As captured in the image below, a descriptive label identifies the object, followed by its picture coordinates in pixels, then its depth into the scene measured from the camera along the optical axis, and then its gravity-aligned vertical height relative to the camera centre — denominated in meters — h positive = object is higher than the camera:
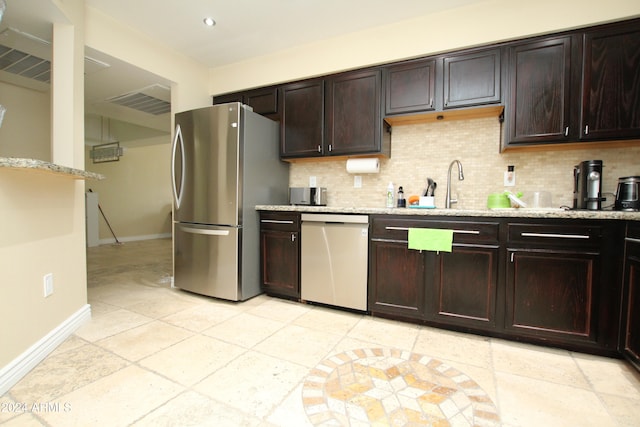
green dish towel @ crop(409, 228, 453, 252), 2.10 -0.25
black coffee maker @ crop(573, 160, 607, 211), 1.99 +0.17
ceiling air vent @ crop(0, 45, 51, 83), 2.75 +1.43
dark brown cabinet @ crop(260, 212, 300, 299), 2.70 -0.49
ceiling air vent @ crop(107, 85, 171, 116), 3.47 +1.38
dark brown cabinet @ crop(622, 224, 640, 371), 1.60 -0.53
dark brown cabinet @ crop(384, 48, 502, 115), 2.25 +1.04
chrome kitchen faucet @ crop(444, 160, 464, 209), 2.53 +0.19
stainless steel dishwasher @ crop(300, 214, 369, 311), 2.39 -0.48
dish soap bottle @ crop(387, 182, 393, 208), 2.72 +0.09
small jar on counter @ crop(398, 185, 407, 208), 2.70 +0.06
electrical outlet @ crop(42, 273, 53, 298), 1.78 -0.53
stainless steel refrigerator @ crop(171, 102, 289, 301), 2.62 +0.08
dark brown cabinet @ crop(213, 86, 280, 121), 3.11 +1.18
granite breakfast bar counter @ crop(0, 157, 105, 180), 1.28 +0.17
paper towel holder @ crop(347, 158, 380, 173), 2.77 +0.39
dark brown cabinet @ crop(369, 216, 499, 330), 2.02 -0.53
